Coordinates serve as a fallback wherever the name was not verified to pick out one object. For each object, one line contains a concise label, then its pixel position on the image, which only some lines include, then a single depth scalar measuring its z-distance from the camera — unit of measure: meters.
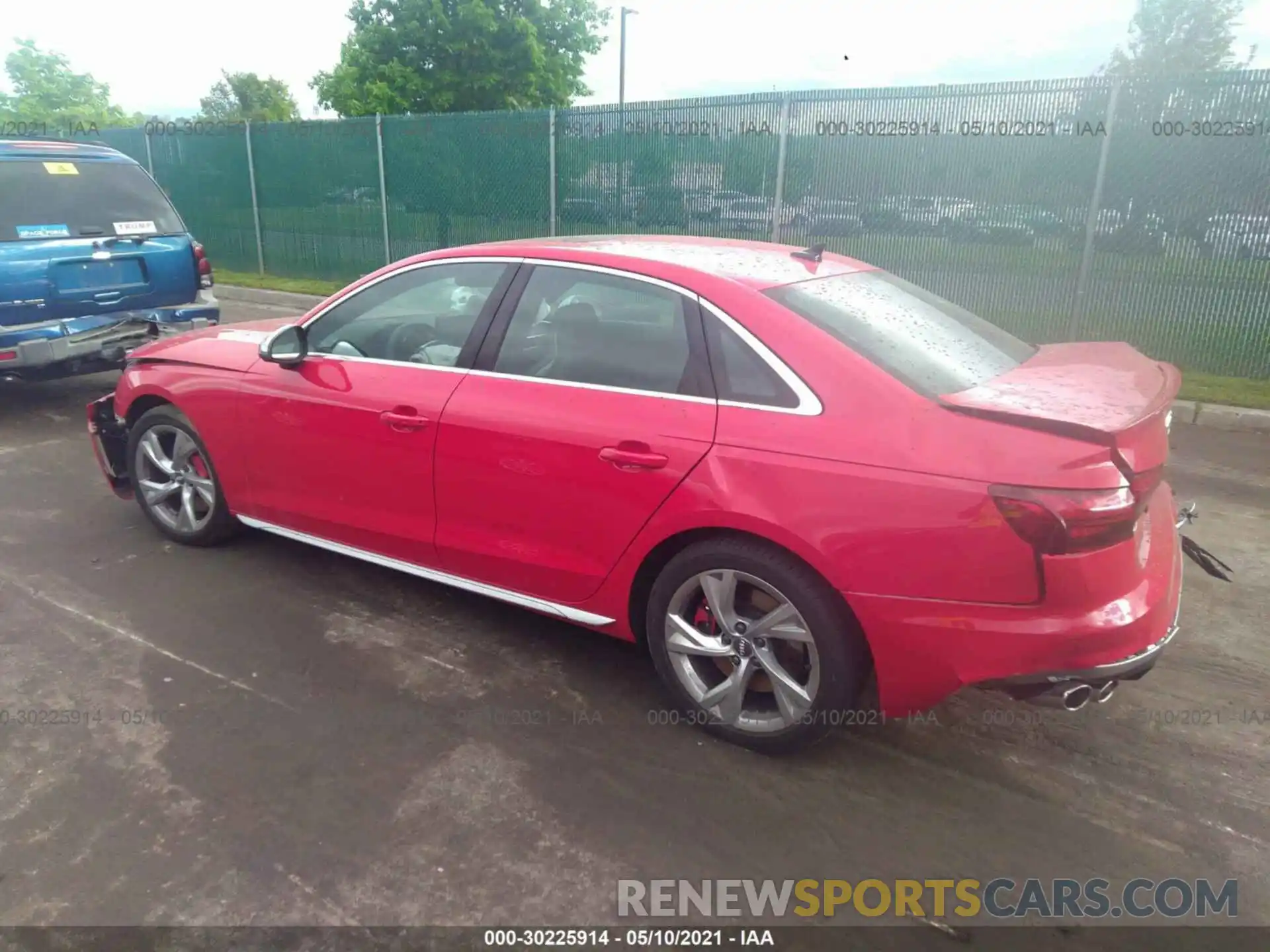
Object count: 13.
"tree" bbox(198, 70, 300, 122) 54.12
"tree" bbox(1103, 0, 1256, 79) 33.19
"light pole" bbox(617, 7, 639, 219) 11.60
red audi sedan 2.56
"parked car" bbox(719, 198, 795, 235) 10.60
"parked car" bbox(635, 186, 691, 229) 11.38
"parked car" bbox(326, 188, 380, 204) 14.19
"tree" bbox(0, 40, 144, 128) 37.36
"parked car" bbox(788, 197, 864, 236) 10.09
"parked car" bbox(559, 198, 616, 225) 12.07
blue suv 6.50
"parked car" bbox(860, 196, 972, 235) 9.49
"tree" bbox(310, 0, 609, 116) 24.64
